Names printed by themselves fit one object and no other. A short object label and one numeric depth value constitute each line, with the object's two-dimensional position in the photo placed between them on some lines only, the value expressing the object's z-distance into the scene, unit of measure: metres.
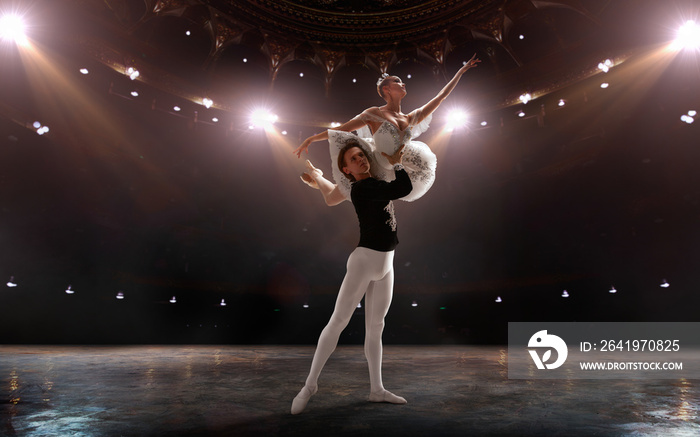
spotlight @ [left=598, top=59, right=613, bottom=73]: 8.45
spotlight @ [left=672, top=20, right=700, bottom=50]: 7.29
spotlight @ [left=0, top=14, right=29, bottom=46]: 7.11
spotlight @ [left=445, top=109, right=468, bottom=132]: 10.36
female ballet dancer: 2.56
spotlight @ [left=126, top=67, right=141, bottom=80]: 8.89
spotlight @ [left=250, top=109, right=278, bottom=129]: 10.52
